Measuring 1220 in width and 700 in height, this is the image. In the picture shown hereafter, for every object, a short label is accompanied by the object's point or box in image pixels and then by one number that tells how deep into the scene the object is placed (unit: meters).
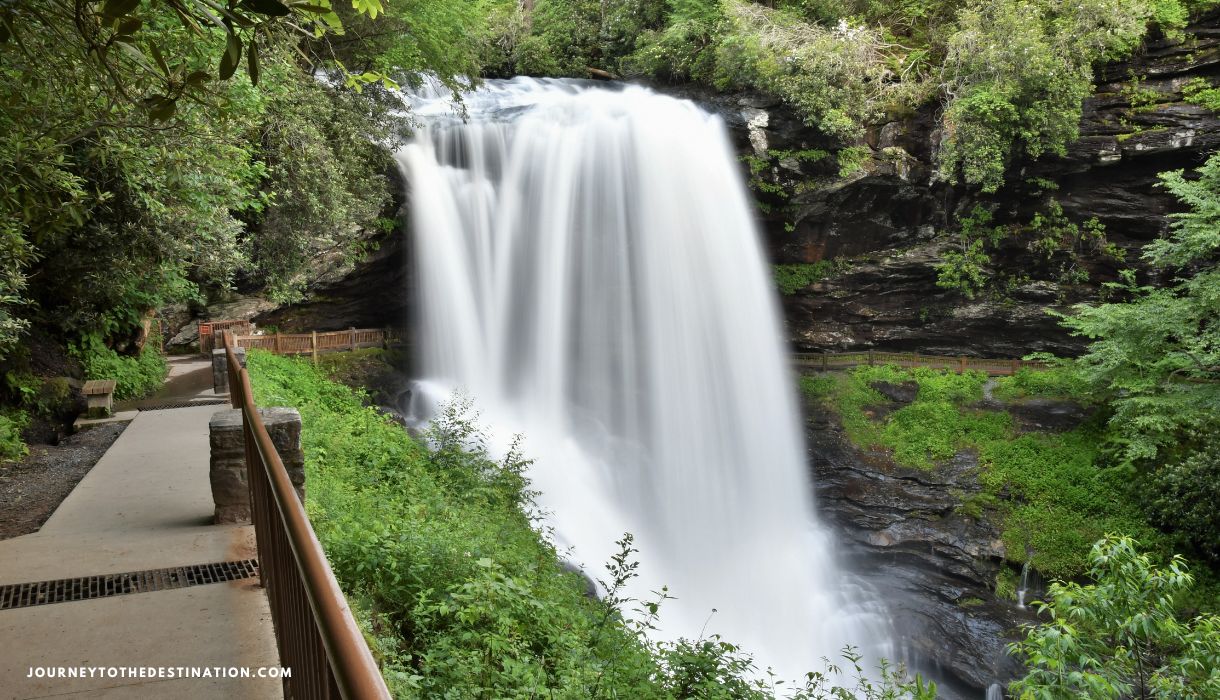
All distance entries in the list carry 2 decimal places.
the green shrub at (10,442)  8.47
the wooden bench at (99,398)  10.74
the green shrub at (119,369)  13.30
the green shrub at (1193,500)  12.42
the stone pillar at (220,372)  12.16
